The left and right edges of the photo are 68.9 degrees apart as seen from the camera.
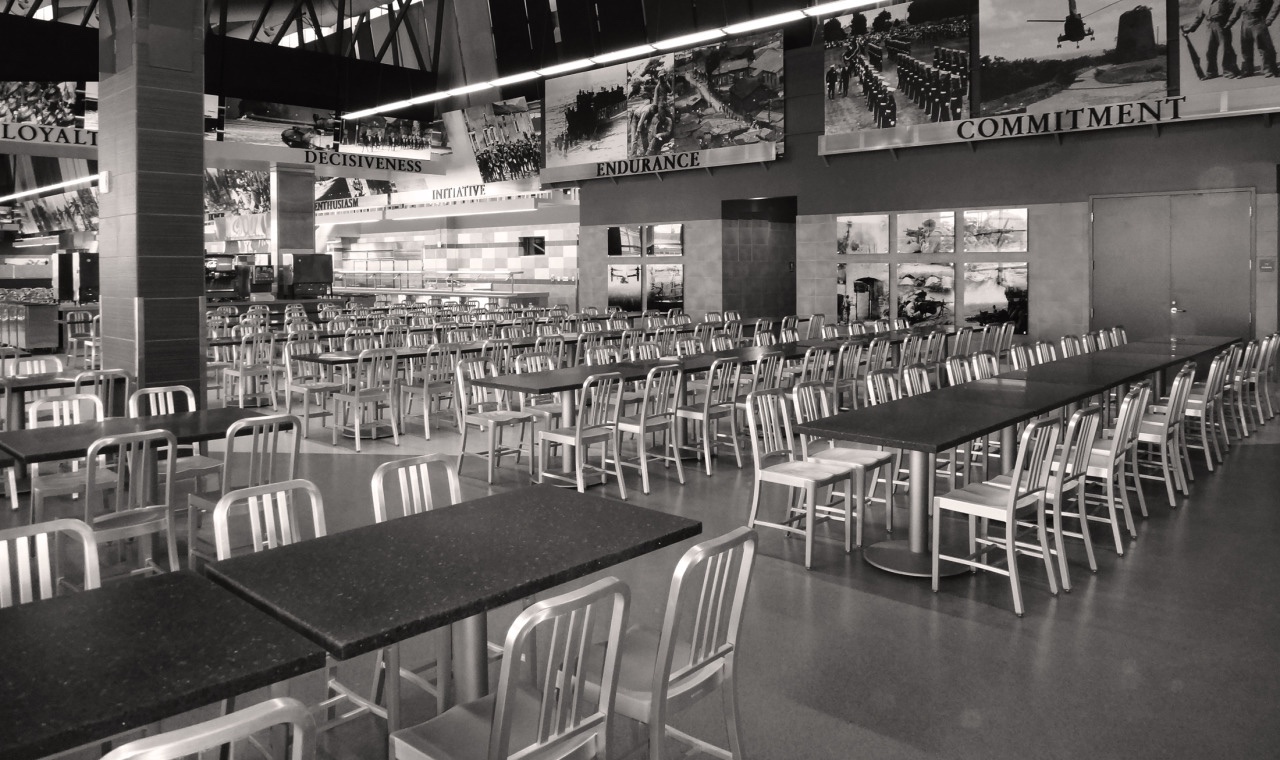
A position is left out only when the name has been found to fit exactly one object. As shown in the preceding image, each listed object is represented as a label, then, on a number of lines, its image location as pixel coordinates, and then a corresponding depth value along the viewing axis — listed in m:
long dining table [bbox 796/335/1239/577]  4.18
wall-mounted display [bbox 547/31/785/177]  14.08
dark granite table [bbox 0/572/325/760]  1.53
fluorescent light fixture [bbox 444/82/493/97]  9.80
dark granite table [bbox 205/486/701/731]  1.98
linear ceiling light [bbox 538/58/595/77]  8.84
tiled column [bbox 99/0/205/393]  6.54
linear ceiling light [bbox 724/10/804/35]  7.24
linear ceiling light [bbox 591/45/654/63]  8.40
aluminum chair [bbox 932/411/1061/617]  3.97
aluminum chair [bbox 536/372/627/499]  5.86
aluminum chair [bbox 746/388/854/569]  4.54
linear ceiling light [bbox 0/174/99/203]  19.87
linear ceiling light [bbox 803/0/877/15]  6.65
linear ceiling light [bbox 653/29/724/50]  7.81
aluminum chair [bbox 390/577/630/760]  1.82
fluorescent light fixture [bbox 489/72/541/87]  9.45
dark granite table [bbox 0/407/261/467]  3.81
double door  10.75
